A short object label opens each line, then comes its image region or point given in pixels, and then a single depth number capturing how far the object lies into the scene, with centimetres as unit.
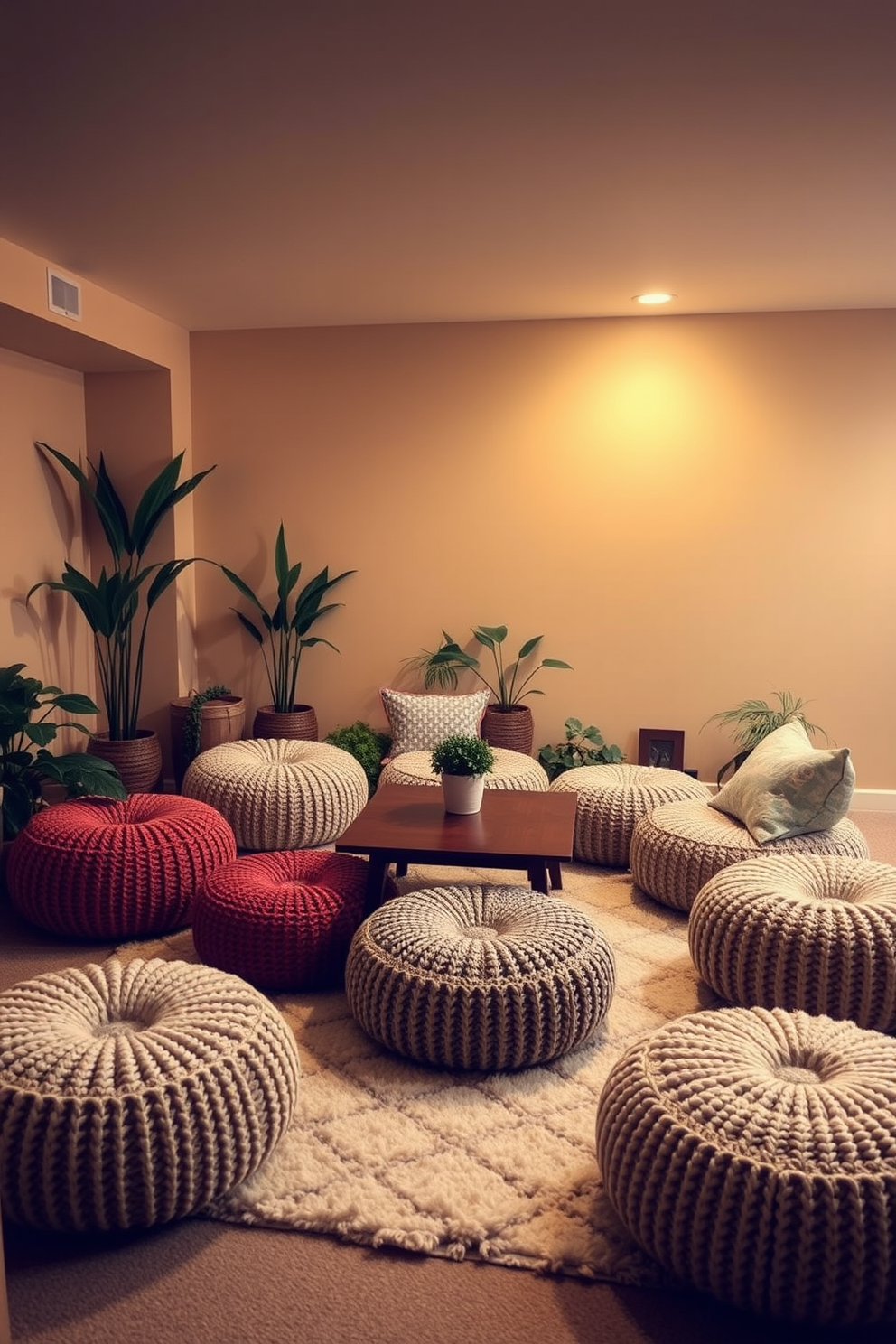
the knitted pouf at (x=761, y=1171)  154
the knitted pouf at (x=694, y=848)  320
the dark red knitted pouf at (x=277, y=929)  267
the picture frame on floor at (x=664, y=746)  471
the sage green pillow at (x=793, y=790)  312
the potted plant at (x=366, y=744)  459
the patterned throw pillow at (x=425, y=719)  440
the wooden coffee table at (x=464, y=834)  288
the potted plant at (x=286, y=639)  470
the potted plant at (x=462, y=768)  317
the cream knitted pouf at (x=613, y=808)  373
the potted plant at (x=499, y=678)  462
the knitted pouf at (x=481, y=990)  228
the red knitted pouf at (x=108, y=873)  295
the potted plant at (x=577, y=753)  463
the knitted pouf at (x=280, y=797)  369
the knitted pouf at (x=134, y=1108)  173
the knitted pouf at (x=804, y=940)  241
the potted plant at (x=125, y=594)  423
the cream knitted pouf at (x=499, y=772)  388
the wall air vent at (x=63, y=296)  359
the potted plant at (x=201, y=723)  452
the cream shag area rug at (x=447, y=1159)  183
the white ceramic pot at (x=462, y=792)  321
